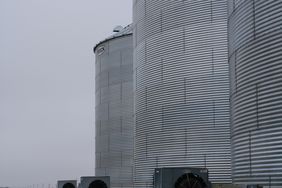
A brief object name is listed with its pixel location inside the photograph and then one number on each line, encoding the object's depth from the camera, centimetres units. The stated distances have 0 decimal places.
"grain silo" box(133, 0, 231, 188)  2528
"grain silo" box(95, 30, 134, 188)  4244
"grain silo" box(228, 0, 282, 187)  1656
